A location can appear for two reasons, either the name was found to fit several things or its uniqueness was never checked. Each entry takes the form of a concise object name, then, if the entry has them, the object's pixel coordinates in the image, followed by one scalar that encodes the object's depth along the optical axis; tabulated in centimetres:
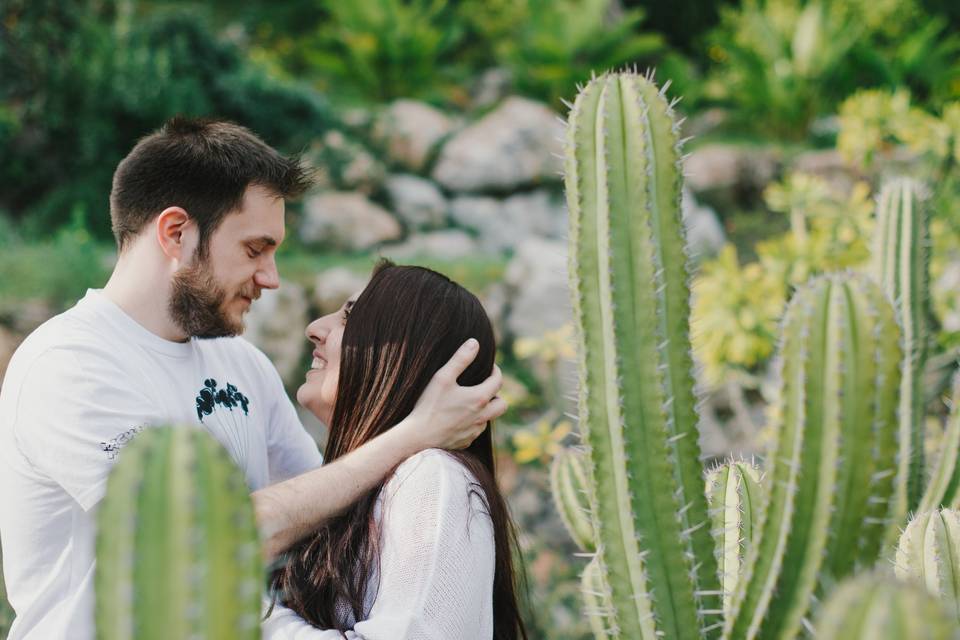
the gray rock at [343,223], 968
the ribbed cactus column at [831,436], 123
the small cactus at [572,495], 254
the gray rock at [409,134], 1129
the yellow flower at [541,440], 422
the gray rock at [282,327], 748
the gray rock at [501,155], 1109
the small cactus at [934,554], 185
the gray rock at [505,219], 1087
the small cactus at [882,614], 86
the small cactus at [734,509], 194
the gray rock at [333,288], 794
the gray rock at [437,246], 974
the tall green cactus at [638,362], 154
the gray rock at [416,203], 1059
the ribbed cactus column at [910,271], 298
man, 196
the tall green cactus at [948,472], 271
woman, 184
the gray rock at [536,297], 823
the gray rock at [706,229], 993
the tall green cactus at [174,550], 97
